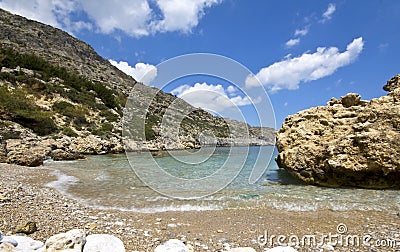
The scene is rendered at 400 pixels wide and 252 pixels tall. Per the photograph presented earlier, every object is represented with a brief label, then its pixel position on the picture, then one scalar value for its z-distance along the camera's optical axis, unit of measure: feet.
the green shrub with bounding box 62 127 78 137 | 88.69
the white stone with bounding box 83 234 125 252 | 12.20
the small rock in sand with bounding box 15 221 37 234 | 15.33
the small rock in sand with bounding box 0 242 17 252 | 11.50
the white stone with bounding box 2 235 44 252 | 12.49
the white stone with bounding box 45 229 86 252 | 11.85
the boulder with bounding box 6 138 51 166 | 49.37
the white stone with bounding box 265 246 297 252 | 12.52
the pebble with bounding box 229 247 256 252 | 13.24
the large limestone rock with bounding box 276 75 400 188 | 33.12
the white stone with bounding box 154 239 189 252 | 12.46
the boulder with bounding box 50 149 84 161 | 67.60
